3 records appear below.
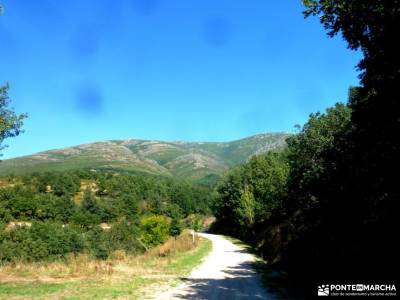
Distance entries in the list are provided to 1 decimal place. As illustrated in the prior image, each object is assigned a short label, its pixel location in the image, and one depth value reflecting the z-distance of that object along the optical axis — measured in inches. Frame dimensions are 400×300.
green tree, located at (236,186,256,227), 2074.3
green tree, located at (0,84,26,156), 563.5
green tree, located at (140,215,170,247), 2748.5
